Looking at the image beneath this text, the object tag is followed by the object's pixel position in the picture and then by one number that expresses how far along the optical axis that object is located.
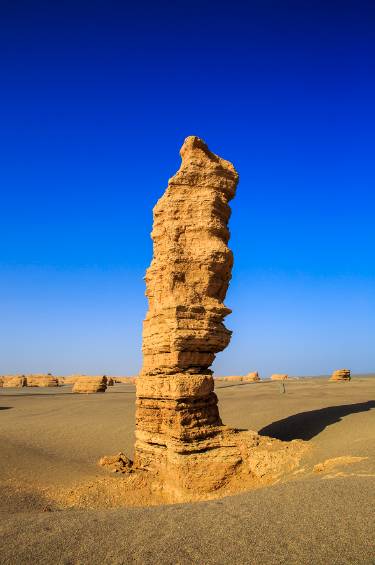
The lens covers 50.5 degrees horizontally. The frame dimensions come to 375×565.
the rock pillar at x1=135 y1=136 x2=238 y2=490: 11.06
